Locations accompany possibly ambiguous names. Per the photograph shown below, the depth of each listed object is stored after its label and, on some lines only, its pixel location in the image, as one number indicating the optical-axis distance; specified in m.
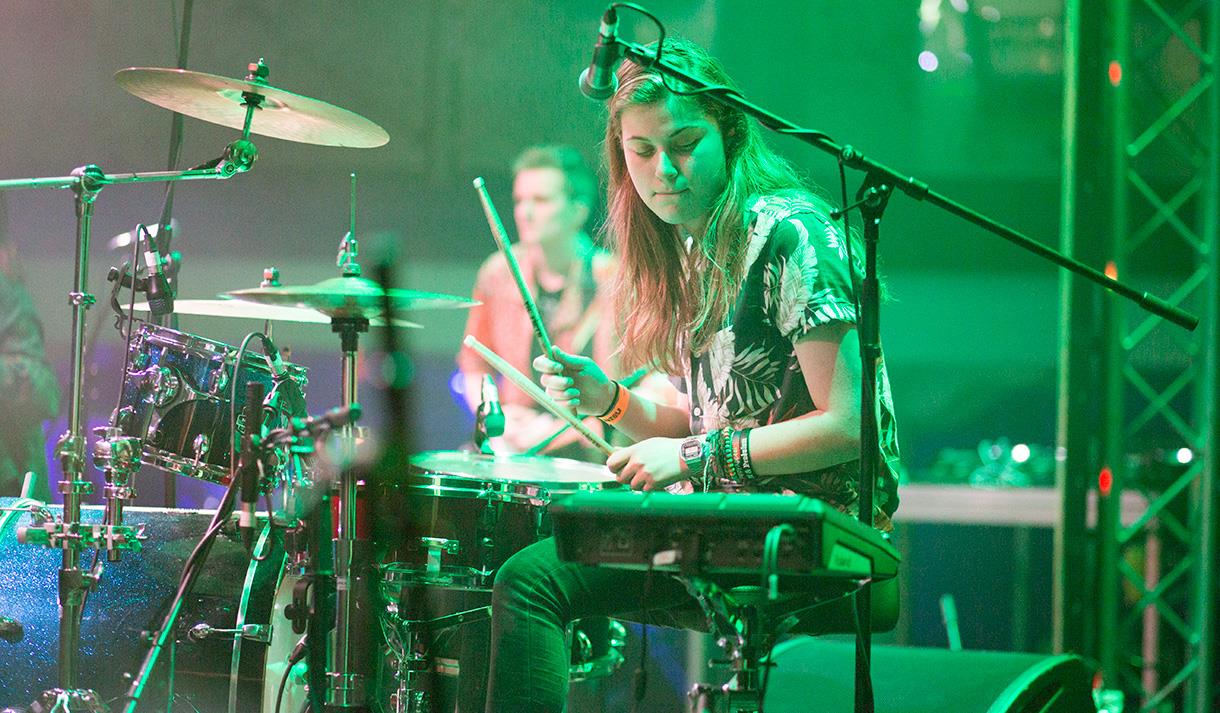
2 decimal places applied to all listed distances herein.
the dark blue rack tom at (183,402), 4.75
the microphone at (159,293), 4.80
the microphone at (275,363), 4.80
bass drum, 4.65
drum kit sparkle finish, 4.20
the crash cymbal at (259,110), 4.54
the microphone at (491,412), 4.95
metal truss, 6.87
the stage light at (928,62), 10.34
